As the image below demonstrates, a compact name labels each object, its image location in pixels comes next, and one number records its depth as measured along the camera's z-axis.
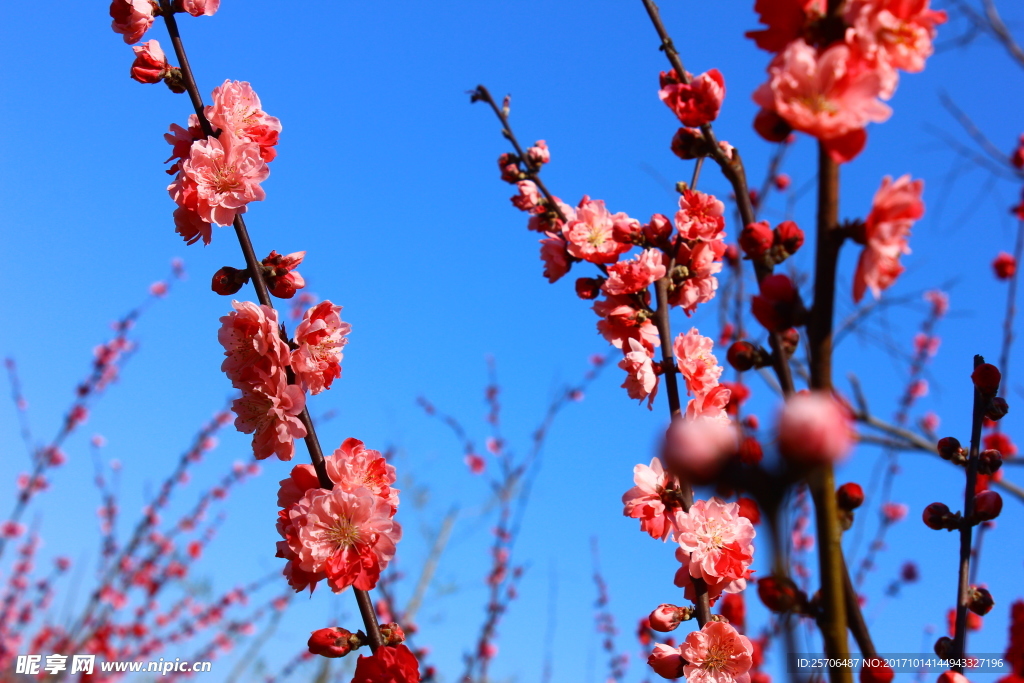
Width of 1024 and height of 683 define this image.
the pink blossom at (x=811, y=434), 0.33
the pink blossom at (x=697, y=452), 0.34
